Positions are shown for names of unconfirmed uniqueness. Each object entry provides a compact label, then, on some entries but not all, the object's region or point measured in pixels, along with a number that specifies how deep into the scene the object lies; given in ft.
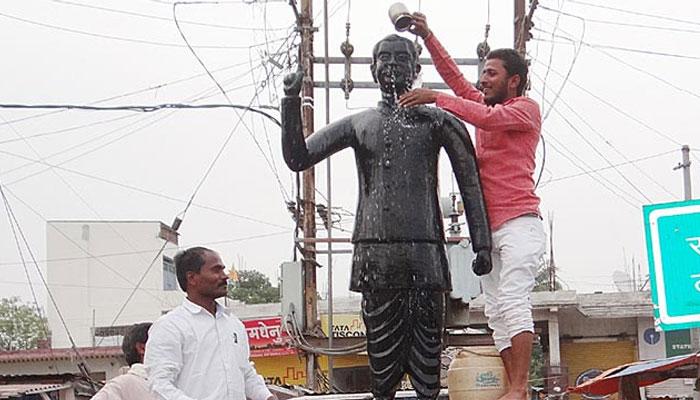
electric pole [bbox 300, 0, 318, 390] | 45.52
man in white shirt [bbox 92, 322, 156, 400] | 14.35
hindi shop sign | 67.05
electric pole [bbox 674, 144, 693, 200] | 50.31
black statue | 13.85
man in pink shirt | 13.23
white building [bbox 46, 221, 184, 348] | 106.01
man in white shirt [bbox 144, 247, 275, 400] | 12.99
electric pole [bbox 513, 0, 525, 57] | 40.16
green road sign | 27.73
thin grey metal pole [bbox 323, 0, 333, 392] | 35.17
